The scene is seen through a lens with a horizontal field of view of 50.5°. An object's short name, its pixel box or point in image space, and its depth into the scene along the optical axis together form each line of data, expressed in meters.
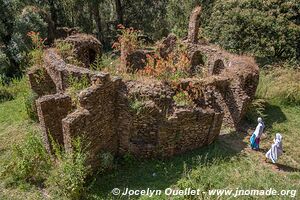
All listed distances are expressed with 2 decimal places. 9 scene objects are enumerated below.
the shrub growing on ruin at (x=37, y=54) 11.88
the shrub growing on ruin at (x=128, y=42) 15.19
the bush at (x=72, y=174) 8.10
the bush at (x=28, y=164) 9.32
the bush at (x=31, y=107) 12.52
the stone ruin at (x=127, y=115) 8.93
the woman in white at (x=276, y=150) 9.47
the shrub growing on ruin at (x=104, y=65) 11.27
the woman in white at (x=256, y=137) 10.12
